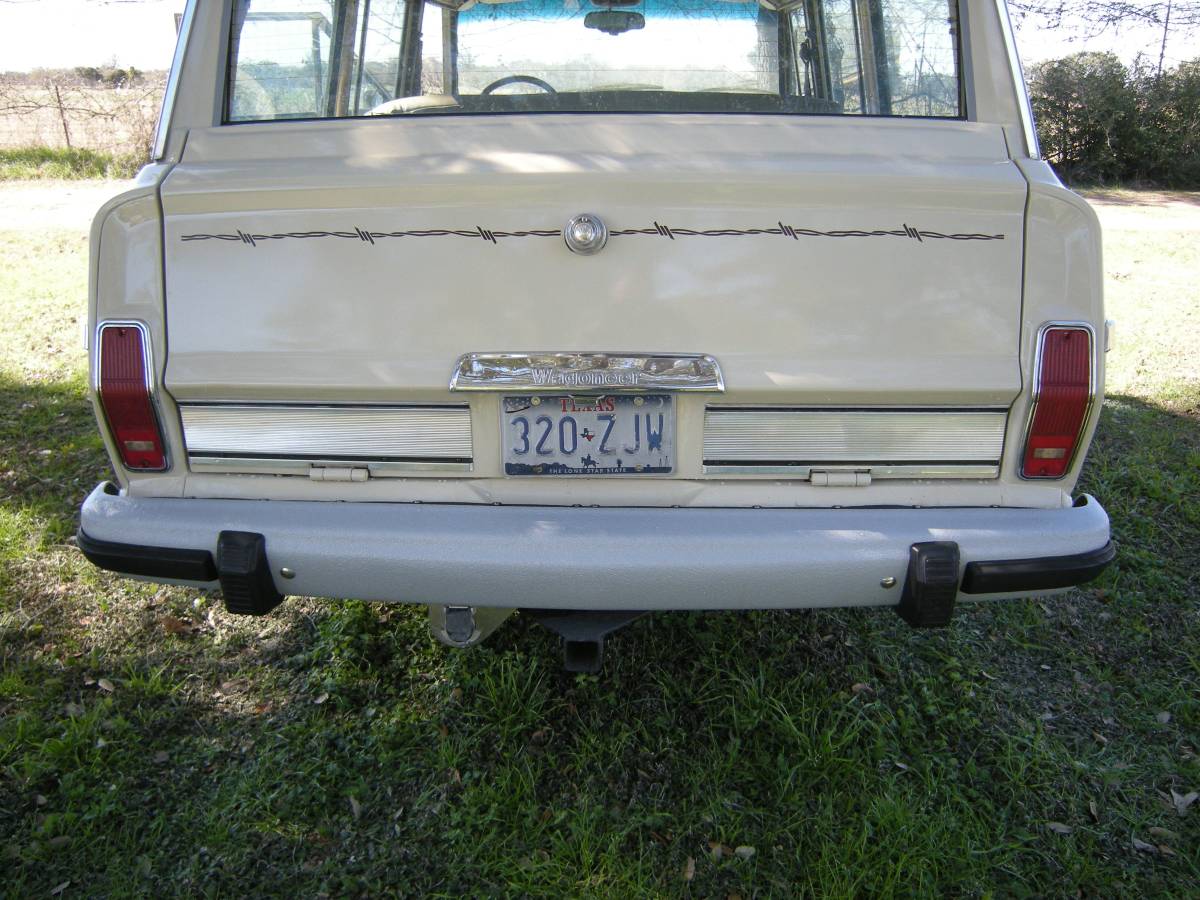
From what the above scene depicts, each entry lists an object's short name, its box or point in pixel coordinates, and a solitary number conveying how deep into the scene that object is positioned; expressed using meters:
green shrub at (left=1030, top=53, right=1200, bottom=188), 15.60
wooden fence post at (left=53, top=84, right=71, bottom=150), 13.88
